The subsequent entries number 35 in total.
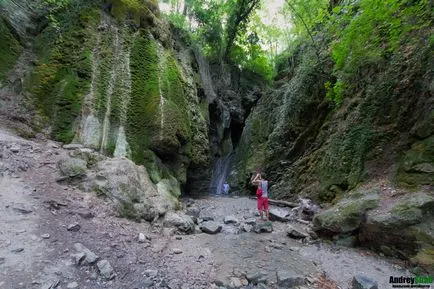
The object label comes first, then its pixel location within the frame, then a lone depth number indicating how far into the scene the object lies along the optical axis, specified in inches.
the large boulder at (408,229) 176.4
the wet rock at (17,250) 138.5
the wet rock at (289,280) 163.2
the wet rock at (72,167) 229.8
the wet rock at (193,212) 339.7
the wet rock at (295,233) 258.5
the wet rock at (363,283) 152.2
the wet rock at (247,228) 278.2
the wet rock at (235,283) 160.4
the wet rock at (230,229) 272.5
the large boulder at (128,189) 231.6
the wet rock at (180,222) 253.0
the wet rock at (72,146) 280.4
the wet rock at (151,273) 157.0
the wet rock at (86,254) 150.2
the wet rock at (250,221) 306.5
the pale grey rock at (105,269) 145.9
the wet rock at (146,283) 146.0
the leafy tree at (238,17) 721.0
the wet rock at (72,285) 130.0
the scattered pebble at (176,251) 198.5
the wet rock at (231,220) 316.1
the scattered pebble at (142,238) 198.6
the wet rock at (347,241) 227.9
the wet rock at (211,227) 265.2
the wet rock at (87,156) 254.8
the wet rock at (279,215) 318.3
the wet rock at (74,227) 173.5
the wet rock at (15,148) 227.0
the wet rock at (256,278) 166.6
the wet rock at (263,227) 274.2
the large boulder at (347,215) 224.4
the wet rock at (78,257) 147.2
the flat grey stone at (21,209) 169.0
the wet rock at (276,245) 229.9
